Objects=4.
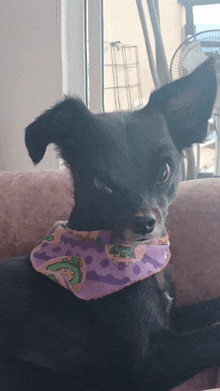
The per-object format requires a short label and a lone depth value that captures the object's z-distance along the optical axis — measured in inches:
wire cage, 64.5
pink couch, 47.2
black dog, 33.2
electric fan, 56.0
